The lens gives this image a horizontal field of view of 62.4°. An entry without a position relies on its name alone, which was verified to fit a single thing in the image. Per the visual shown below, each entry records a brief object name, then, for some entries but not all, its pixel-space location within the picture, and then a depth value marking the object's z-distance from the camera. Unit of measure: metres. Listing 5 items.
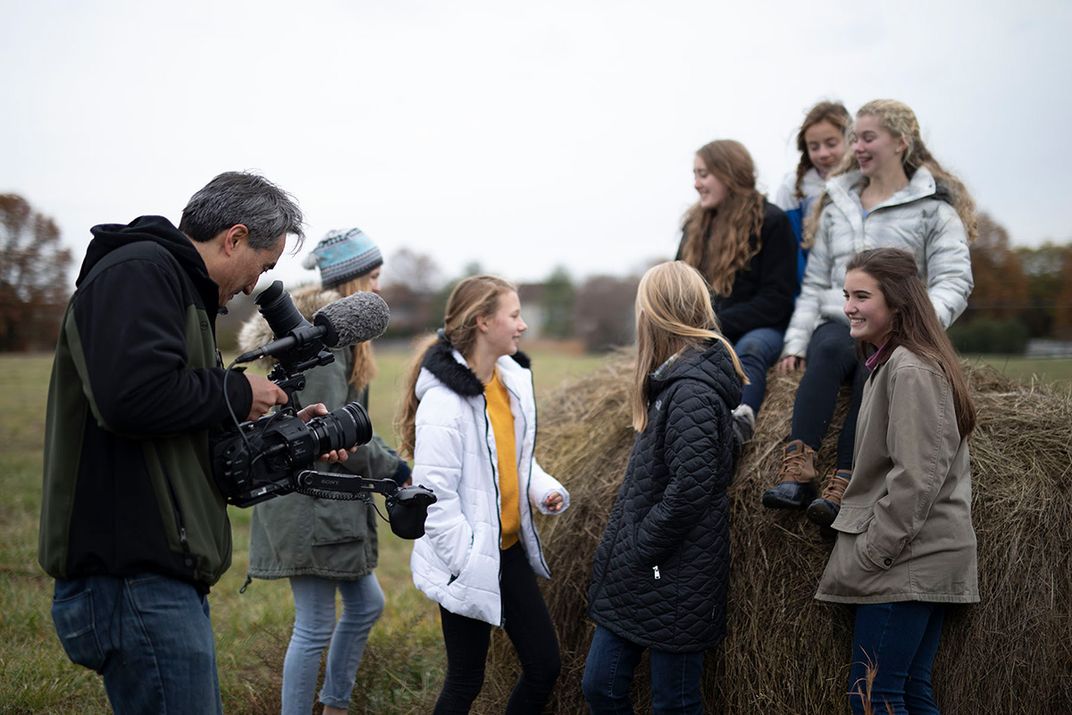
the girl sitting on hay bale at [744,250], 5.10
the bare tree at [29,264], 9.73
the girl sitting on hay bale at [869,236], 4.33
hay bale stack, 3.90
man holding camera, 2.50
